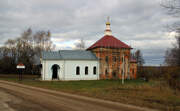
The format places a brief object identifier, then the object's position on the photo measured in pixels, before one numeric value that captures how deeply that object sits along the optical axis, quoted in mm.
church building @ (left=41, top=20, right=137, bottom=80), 36769
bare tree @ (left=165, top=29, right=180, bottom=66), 20405
